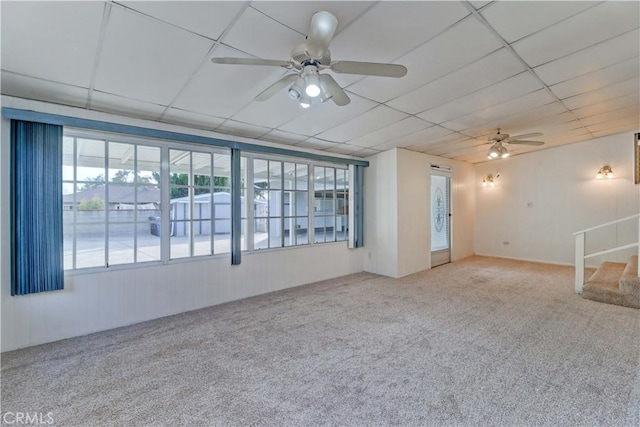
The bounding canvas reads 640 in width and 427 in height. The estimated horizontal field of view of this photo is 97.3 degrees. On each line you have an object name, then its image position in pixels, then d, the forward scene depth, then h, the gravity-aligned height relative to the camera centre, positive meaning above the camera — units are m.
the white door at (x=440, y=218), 6.34 -0.12
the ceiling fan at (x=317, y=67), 1.58 +0.98
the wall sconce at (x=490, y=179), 7.02 +0.84
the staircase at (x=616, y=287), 3.61 -1.03
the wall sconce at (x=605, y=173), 5.41 +0.76
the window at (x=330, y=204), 5.29 +0.19
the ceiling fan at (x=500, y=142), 4.22 +1.07
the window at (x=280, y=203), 4.52 +0.18
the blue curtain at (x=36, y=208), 2.70 +0.08
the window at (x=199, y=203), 3.74 +0.17
